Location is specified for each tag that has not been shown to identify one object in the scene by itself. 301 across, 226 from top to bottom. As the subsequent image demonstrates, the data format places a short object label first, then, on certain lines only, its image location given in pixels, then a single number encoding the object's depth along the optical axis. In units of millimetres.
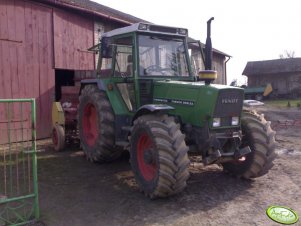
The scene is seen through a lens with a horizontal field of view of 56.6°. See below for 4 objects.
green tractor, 3934
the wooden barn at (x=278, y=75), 32170
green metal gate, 3403
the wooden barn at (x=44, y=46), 7112
